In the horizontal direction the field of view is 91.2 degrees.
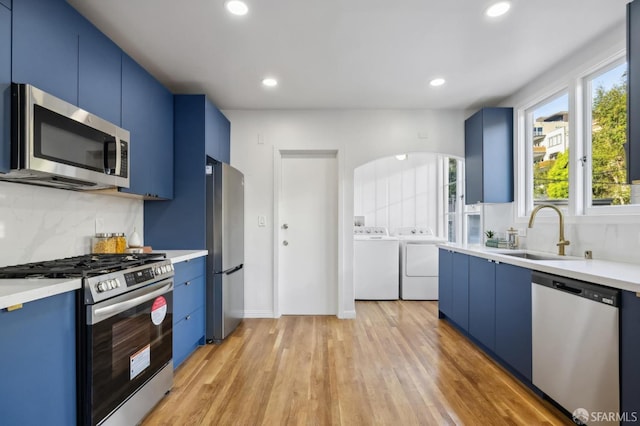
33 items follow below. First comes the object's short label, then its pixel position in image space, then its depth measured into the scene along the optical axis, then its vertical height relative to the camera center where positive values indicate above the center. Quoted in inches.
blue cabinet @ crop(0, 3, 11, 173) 53.2 +21.9
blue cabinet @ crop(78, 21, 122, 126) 72.4 +34.8
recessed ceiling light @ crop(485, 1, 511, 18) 74.8 +50.2
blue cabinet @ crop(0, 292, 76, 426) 43.5 -22.7
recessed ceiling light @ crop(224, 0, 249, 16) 74.3 +50.2
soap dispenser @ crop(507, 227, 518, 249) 121.5 -9.8
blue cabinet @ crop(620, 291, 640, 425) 54.7 -25.1
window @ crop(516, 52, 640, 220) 87.3 +21.9
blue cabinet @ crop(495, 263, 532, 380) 82.4 -29.1
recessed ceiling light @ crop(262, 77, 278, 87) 116.3 +50.1
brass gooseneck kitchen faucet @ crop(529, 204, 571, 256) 97.4 -8.2
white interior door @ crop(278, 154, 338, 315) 151.6 -10.1
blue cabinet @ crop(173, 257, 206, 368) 93.8 -30.4
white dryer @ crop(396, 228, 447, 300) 175.8 -31.5
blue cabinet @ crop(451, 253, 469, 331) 117.3 -29.7
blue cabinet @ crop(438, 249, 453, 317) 132.4 -29.9
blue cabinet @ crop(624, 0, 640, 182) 64.0 +25.8
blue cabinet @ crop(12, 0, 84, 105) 56.9 +33.4
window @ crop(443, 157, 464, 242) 188.5 +10.5
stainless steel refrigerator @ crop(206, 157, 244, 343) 115.9 -14.3
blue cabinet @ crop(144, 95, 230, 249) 114.2 +8.1
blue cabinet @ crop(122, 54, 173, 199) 89.5 +26.7
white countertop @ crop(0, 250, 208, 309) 43.4 -11.3
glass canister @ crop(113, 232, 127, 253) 92.9 -8.4
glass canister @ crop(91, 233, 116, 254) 89.2 -8.3
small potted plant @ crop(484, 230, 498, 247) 125.5 -10.7
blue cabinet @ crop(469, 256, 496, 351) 99.1 -29.1
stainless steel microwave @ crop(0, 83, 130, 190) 55.0 +14.4
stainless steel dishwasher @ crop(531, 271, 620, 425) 59.5 -27.9
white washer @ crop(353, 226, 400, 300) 175.5 -30.3
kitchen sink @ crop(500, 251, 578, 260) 95.4 -14.0
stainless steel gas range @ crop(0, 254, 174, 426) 55.6 -24.1
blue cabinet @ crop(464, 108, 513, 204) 130.3 +24.6
